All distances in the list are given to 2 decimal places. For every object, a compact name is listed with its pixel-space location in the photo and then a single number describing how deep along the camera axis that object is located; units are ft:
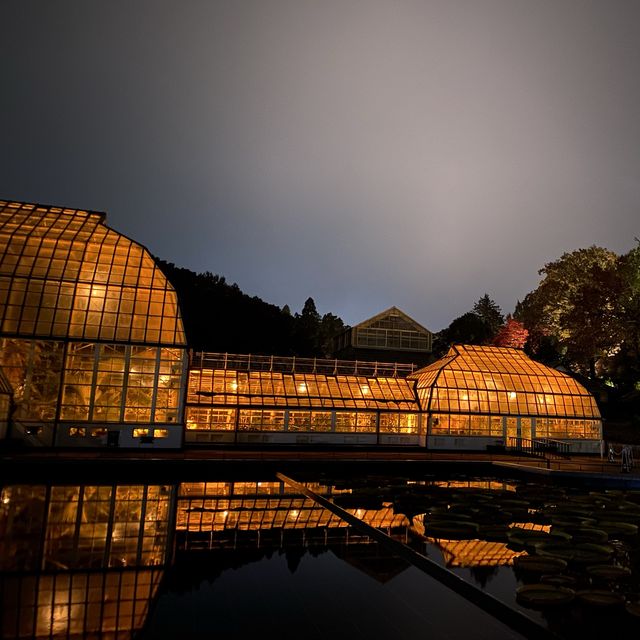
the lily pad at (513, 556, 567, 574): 33.47
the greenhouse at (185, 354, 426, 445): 113.09
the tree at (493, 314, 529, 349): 204.44
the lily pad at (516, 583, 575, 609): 27.68
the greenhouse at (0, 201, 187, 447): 93.61
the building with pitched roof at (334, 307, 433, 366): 225.56
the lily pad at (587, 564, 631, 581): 33.24
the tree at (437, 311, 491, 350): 287.07
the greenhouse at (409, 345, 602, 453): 126.31
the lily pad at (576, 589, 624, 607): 27.84
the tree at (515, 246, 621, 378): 147.43
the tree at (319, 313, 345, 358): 282.77
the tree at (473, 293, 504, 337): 322.96
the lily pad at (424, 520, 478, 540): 42.27
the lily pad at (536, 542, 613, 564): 36.55
